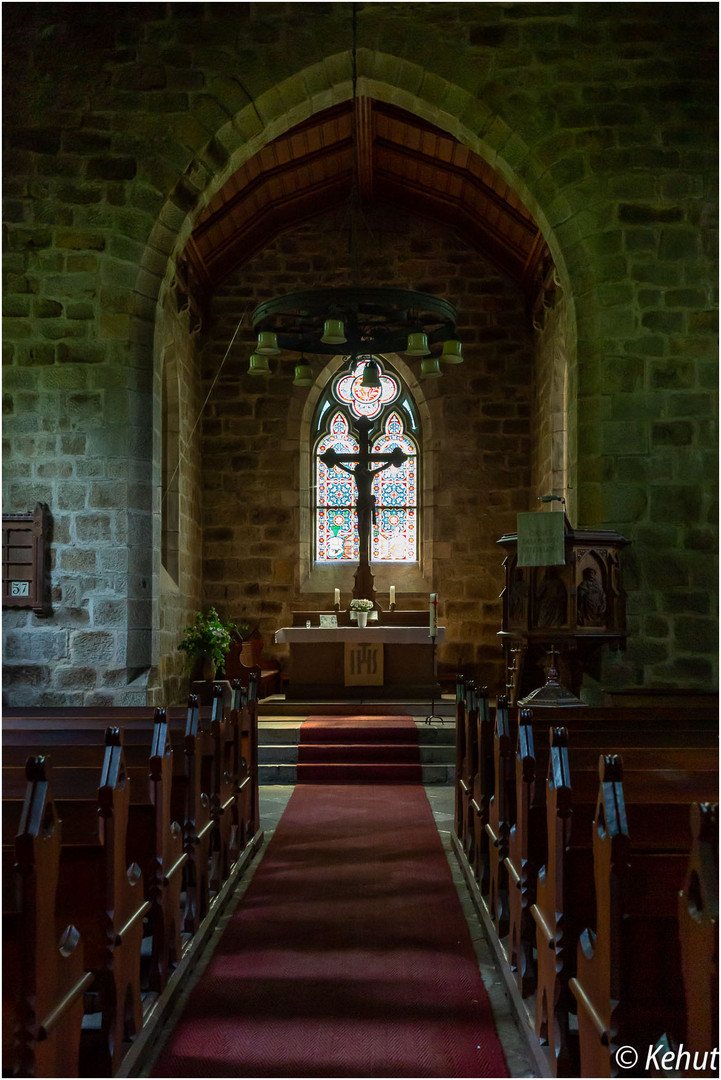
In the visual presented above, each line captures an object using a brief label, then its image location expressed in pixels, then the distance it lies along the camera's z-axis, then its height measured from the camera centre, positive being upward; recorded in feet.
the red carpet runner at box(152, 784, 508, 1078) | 7.54 -3.90
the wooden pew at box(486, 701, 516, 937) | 9.73 -2.44
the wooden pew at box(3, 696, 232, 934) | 10.09 -2.09
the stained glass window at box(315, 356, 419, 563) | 35.14 +3.74
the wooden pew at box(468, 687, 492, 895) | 11.54 -2.55
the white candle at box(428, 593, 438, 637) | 21.91 -0.97
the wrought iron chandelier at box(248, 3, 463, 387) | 20.75 +6.14
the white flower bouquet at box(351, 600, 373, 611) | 29.01 -0.82
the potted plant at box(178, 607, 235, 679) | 28.43 -1.96
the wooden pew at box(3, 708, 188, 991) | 8.41 -2.46
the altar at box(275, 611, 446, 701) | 27.35 -2.50
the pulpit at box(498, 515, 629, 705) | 19.84 -0.55
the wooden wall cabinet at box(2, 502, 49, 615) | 22.26 +0.48
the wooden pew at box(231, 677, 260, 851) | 13.61 -2.82
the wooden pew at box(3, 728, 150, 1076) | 6.87 -2.44
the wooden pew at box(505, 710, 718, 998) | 8.27 -2.48
